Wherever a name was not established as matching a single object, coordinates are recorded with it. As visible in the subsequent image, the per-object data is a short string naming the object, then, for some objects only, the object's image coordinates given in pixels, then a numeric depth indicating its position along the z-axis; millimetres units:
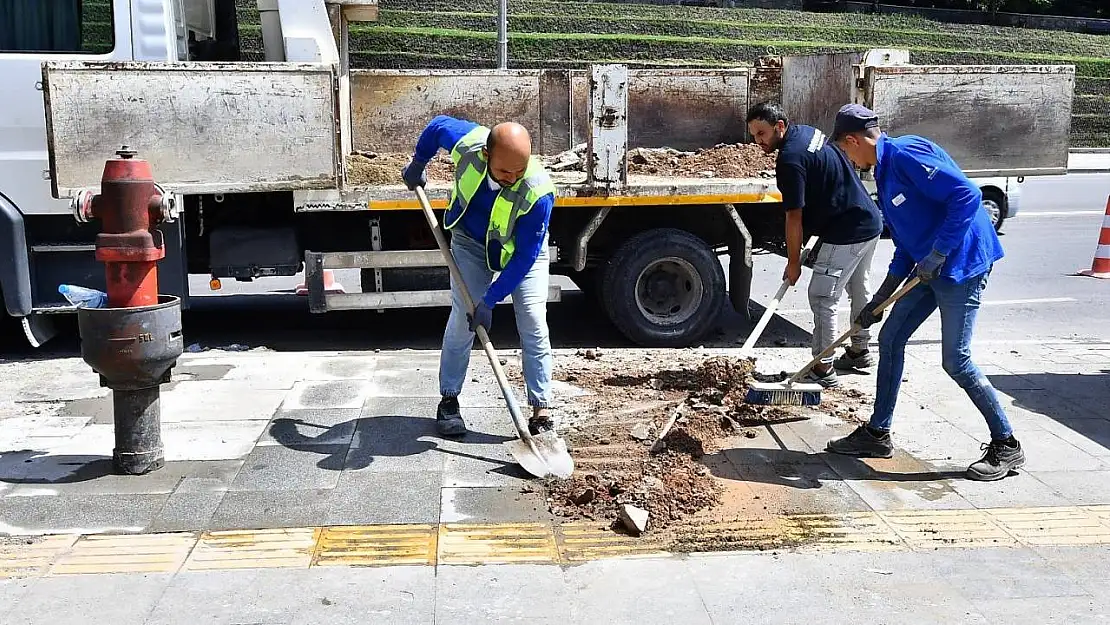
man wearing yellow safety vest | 4793
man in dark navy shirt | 6004
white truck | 6547
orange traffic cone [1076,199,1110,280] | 10758
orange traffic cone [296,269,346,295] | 7458
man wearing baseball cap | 4625
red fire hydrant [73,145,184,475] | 4562
